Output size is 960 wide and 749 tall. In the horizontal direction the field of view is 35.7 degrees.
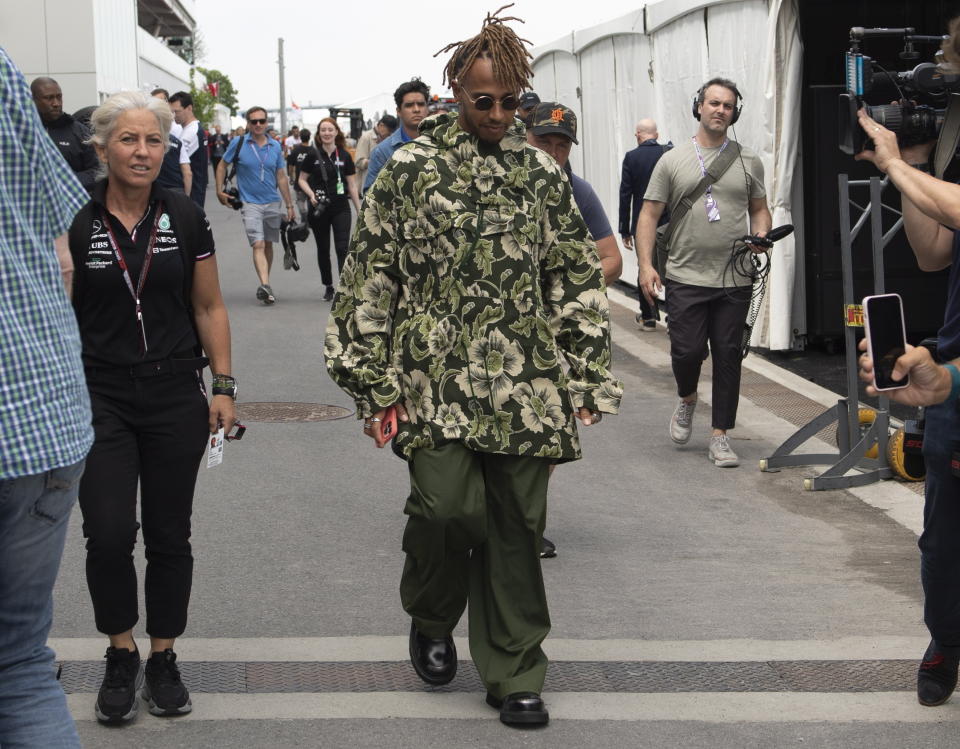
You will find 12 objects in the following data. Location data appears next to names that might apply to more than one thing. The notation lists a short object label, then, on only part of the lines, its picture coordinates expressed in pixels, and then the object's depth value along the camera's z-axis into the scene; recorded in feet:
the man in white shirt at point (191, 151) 50.85
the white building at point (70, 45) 136.77
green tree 252.62
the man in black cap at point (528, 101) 24.26
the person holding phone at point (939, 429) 13.10
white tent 38.01
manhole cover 32.07
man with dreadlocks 14.57
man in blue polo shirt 50.57
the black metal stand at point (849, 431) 24.82
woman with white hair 14.56
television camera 15.40
